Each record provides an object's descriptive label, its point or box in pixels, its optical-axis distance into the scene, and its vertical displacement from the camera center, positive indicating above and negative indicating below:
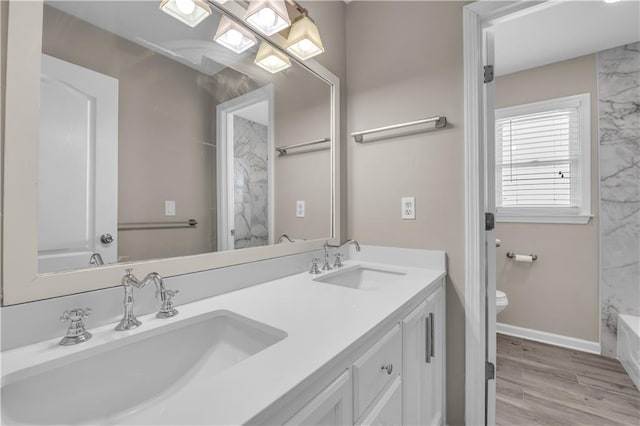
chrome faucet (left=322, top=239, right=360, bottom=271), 1.45 -0.21
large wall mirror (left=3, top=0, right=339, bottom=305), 0.65 +0.21
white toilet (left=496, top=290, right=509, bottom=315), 2.21 -0.69
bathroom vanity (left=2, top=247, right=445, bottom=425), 0.48 -0.32
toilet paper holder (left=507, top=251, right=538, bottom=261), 2.54 -0.36
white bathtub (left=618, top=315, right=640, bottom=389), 1.82 -0.90
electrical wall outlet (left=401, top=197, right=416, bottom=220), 1.51 +0.04
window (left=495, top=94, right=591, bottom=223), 2.30 +0.47
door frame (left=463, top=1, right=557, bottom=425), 1.31 +0.05
